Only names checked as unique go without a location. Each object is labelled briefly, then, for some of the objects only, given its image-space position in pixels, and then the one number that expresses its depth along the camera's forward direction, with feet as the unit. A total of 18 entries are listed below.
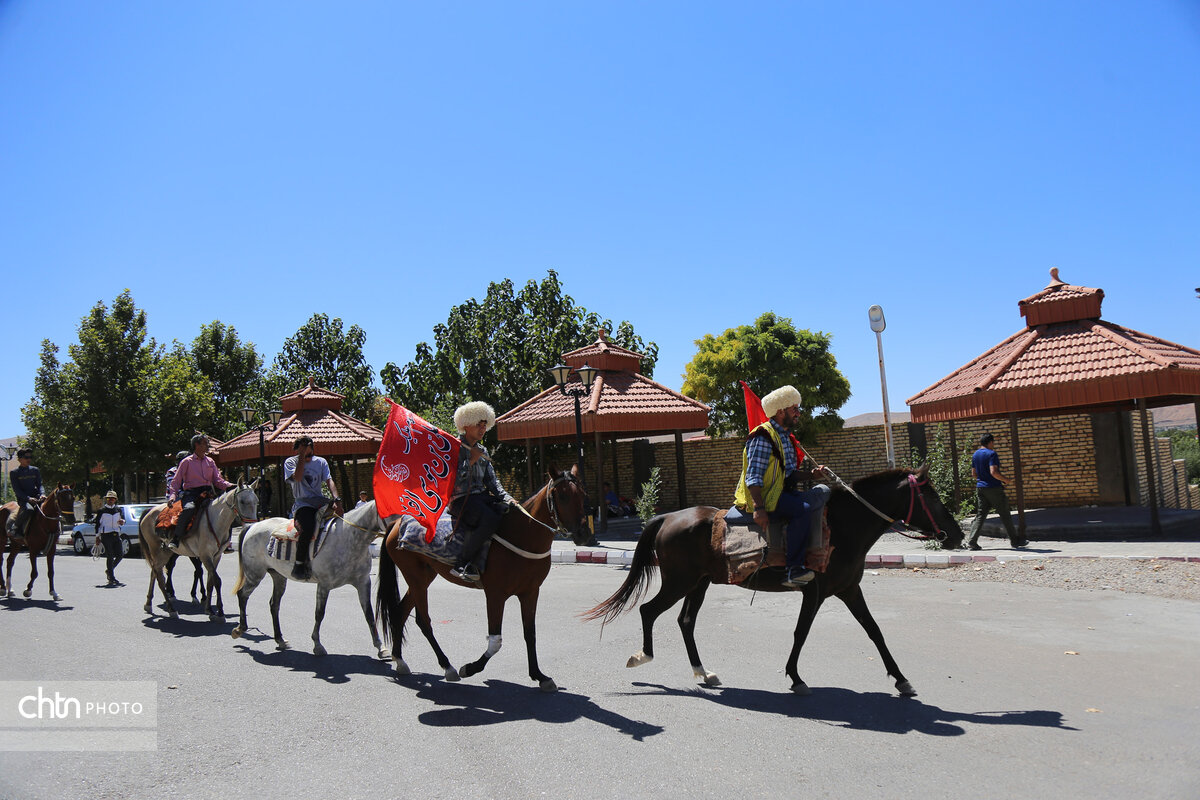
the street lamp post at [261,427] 79.59
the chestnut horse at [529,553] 20.70
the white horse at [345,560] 26.35
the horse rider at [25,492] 42.52
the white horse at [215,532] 33.96
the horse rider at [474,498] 21.31
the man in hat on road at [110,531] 47.34
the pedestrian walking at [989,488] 45.98
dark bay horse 20.24
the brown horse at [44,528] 43.66
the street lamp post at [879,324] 60.95
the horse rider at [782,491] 19.89
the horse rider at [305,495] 26.53
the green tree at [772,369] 101.27
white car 69.10
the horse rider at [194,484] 35.29
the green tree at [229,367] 144.05
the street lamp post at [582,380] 59.82
